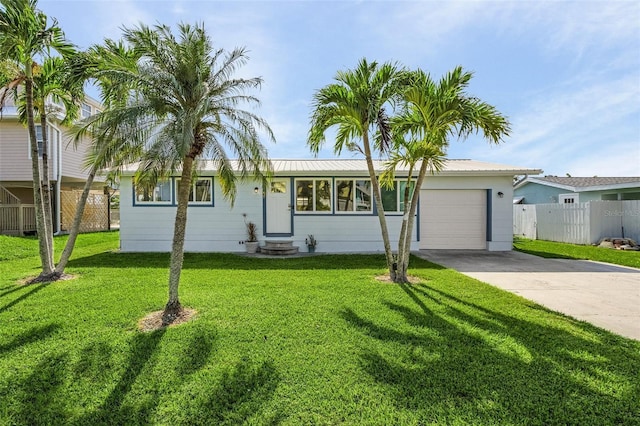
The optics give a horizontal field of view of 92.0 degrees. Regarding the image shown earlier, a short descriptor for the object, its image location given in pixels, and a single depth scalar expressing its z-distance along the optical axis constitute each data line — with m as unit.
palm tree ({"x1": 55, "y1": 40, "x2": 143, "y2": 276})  4.57
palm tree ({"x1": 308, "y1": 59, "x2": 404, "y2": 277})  6.13
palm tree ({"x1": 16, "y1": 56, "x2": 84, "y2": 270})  6.50
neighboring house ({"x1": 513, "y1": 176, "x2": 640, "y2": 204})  14.18
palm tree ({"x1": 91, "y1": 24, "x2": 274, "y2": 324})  4.39
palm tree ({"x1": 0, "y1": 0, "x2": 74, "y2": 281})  5.48
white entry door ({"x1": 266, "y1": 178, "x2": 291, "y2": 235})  11.05
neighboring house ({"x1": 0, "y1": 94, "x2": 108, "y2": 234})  14.02
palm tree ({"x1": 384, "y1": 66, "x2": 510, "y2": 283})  6.07
